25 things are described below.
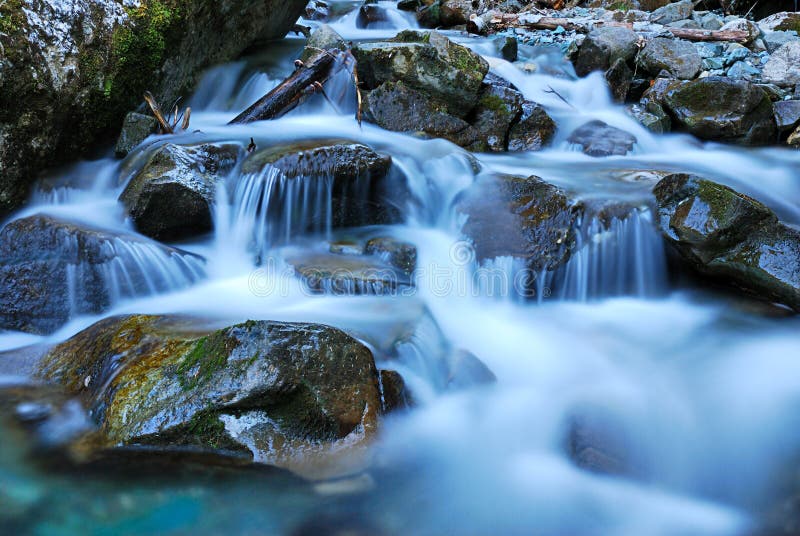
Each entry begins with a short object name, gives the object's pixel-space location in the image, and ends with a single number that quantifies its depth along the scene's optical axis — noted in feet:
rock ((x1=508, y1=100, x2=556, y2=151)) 23.79
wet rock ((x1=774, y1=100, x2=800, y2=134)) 23.79
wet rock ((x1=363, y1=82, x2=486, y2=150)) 22.45
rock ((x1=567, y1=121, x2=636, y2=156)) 23.40
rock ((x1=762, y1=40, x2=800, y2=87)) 26.12
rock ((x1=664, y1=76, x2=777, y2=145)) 23.50
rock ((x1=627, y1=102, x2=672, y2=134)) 24.98
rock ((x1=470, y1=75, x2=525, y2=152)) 23.21
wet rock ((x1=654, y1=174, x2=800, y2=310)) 14.35
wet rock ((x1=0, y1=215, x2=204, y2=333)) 13.75
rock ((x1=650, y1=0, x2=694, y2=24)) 36.57
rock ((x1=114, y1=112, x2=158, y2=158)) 18.45
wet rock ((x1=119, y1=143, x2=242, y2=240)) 15.74
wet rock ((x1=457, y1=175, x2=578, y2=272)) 15.83
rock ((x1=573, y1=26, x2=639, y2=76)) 29.99
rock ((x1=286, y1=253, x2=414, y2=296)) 14.56
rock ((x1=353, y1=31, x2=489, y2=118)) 22.66
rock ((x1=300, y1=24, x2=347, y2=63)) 25.95
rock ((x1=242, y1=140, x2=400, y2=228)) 17.22
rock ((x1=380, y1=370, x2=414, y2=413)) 10.84
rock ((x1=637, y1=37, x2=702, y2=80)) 27.53
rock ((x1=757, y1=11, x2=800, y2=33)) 31.71
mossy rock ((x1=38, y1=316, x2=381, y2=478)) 9.64
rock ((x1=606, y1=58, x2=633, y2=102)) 28.17
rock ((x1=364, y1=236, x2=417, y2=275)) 16.02
